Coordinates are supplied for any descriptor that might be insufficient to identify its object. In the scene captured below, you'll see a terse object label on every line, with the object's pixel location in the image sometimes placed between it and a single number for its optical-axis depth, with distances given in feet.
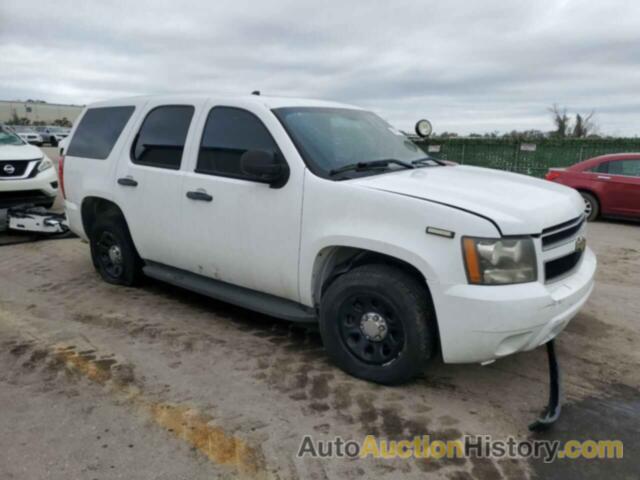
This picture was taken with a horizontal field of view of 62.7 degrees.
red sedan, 32.99
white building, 238.07
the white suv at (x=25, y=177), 25.18
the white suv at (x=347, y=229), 9.69
